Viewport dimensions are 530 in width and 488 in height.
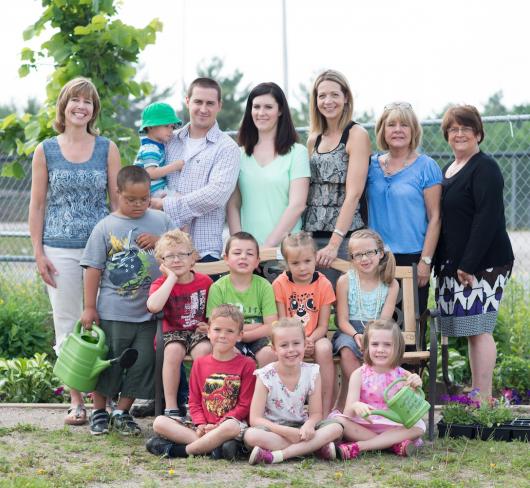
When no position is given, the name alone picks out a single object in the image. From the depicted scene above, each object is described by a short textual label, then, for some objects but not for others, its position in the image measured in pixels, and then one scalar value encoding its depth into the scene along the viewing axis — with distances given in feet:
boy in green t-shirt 19.49
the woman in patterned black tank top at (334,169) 20.70
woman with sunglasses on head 20.89
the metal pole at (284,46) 43.78
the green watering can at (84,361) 19.42
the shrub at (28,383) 23.56
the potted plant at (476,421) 19.31
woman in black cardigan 20.57
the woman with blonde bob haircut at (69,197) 20.63
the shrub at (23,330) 27.37
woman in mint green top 20.83
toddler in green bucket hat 21.08
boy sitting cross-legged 17.98
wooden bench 20.47
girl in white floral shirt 17.54
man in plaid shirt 20.72
